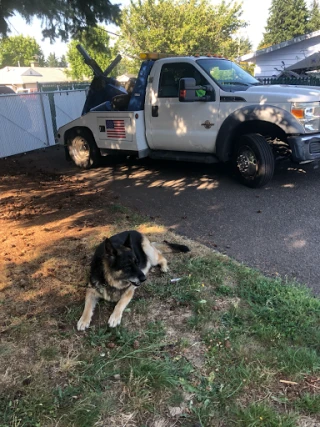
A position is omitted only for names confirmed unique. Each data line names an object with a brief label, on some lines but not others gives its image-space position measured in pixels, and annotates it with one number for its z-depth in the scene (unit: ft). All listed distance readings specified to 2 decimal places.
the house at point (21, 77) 170.01
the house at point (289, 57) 63.62
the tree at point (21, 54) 288.28
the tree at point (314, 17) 189.31
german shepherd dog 10.23
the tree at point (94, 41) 25.17
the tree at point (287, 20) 194.59
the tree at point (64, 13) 19.39
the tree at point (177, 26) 110.83
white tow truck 19.88
